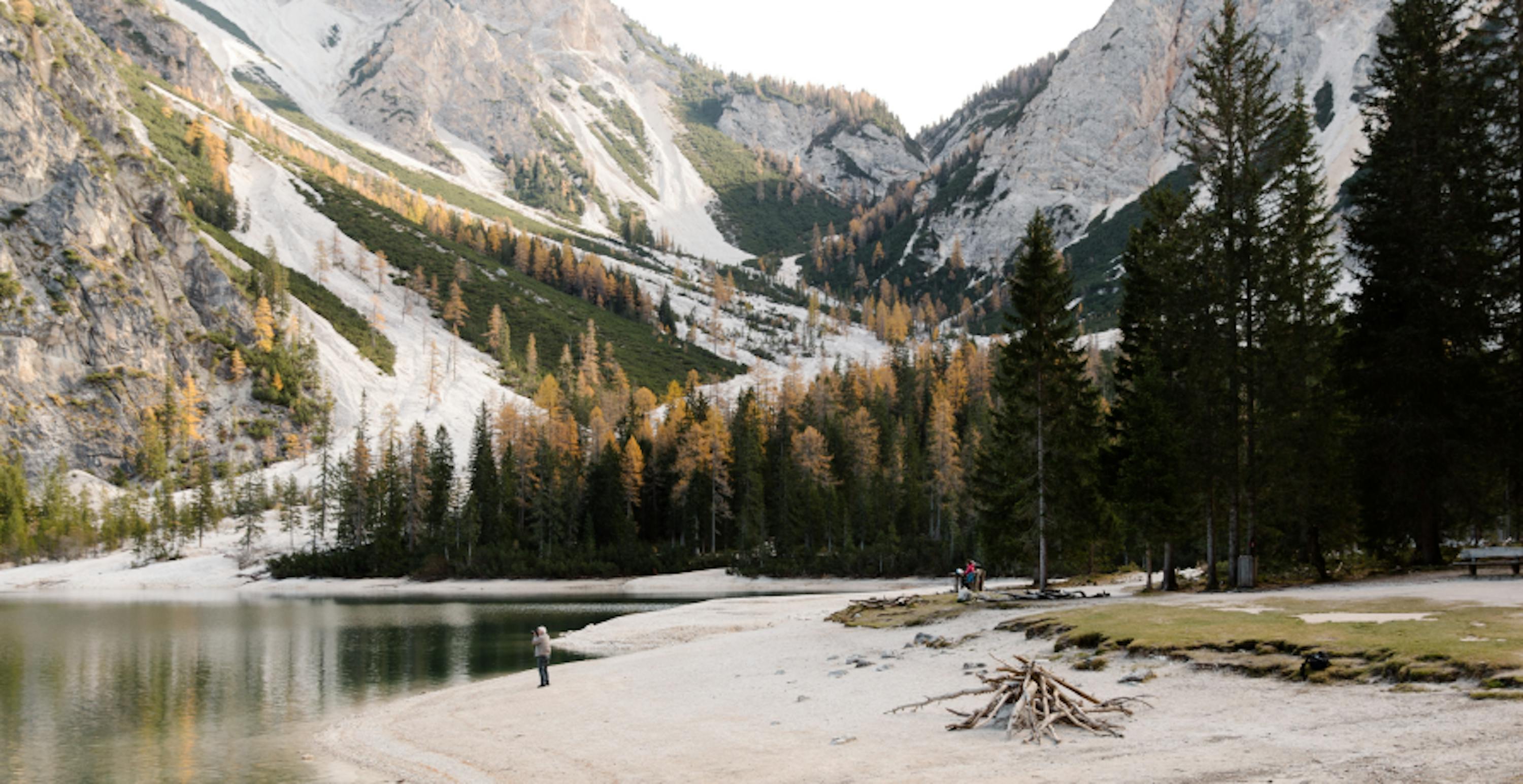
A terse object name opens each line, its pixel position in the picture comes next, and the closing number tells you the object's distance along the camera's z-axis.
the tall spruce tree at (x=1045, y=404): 38.06
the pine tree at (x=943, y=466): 95.31
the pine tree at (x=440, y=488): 102.88
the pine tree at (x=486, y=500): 100.75
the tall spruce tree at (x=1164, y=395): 34.41
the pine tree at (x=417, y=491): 104.06
